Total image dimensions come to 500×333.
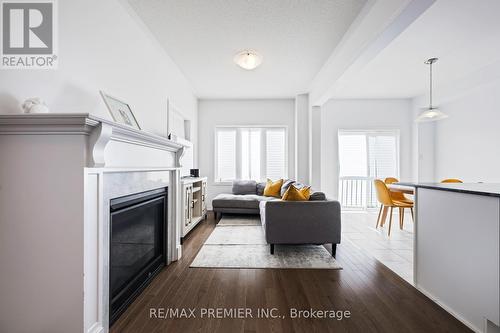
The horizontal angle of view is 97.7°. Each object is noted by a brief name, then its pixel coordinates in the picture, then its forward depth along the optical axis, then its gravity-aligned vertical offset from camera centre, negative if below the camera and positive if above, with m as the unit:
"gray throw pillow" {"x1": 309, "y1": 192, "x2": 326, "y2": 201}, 2.83 -0.40
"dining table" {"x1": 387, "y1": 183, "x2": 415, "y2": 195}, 3.37 -0.35
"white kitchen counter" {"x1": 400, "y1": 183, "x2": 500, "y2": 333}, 1.42 -0.63
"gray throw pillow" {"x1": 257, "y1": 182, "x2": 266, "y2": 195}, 5.15 -0.51
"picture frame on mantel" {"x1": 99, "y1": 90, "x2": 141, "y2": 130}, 1.95 +0.54
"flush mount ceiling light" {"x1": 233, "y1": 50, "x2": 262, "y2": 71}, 3.08 +1.54
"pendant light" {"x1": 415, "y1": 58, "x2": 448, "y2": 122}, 3.44 +0.82
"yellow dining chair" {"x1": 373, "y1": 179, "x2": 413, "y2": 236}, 3.65 -0.60
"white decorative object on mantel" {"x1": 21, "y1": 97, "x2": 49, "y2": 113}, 1.25 +0.35
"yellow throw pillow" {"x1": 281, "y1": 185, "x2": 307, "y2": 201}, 2.79 -0.37
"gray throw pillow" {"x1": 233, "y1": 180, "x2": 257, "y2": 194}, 5.14 -0.49
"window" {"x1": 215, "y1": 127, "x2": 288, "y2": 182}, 5.61 +0.35
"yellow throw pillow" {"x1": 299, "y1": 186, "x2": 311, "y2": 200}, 2.87 -0.35
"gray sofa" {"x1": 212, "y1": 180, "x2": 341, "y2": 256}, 2.72 -0.69
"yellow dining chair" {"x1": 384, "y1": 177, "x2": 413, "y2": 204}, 3.87 -0.55
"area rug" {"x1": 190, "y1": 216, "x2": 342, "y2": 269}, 2.50 -1.11
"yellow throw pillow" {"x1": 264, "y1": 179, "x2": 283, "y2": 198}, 4.91 -0.52
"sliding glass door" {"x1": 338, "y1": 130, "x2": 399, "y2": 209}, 5.61 +0.11
